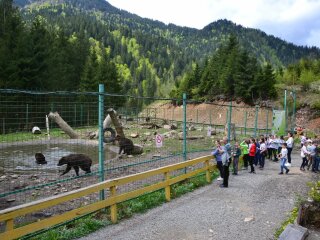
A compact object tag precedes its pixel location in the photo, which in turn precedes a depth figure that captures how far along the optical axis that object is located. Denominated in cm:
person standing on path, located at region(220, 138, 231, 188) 862
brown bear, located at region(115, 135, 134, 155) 1346
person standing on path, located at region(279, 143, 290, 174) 1134
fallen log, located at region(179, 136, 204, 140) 1905
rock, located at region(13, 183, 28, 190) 846
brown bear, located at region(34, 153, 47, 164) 1081
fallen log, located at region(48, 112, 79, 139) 1541
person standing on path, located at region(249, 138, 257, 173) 1135
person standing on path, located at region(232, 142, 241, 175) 1078
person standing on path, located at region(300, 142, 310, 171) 1229
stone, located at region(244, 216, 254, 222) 603
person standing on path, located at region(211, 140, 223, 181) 898
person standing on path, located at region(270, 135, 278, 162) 1444
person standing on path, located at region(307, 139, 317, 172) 1227
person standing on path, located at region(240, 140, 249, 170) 1155
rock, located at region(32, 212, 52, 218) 615
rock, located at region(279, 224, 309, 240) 487
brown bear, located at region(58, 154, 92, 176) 968
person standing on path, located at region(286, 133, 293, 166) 1344
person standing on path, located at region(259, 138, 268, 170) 1247
